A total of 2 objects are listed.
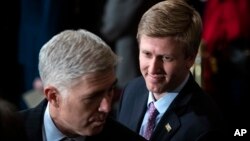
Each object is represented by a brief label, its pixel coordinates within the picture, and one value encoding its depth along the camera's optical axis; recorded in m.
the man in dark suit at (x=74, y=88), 5.23
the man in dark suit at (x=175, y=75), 6.16
